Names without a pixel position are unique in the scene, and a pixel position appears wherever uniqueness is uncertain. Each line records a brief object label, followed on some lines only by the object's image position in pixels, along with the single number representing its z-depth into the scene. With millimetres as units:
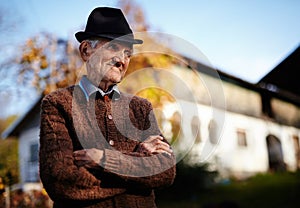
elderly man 1117
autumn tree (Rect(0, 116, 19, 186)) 4516
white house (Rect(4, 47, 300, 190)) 12977
